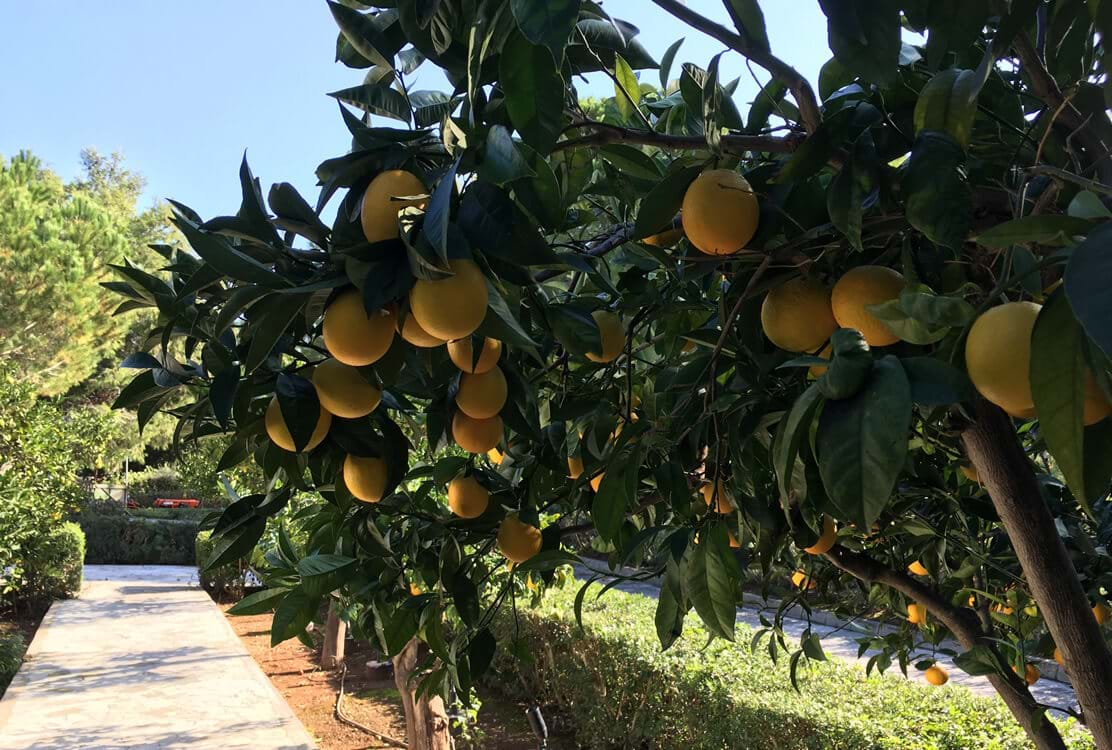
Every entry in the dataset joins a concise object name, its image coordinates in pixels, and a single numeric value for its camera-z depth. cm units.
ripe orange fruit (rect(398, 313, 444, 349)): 64
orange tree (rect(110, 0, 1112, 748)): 47
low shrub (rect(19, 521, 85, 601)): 974
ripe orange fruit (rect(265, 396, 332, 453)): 80
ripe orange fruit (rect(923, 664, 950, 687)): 266
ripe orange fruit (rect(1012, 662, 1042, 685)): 199
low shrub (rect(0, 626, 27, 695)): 665
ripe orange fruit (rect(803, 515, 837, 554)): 116
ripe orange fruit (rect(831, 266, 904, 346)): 65
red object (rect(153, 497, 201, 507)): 1978
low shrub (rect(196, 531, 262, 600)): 1152
